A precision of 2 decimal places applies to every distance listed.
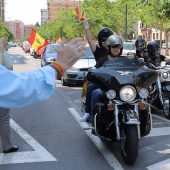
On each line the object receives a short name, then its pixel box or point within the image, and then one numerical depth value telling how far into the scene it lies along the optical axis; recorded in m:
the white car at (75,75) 13.39
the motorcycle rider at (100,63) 5.18
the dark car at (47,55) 17.90
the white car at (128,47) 26.10
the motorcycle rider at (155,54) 8.23
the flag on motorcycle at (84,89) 6.06
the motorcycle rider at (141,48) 8.16
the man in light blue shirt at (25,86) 1.50
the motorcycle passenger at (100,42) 6.14
